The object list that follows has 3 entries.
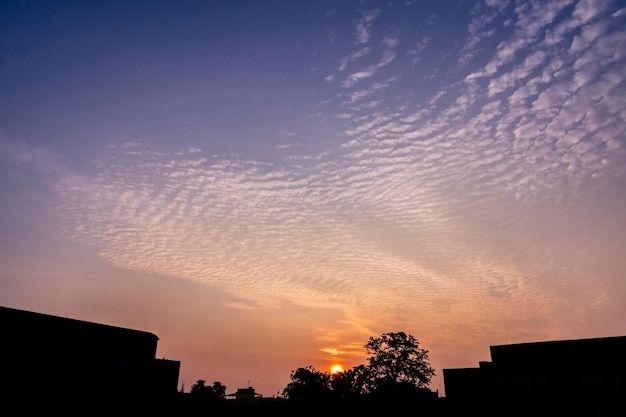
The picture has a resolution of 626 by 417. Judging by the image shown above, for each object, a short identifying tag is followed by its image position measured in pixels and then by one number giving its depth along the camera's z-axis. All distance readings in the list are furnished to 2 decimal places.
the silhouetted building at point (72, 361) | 24.55
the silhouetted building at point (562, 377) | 23.39
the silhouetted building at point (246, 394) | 86.28
